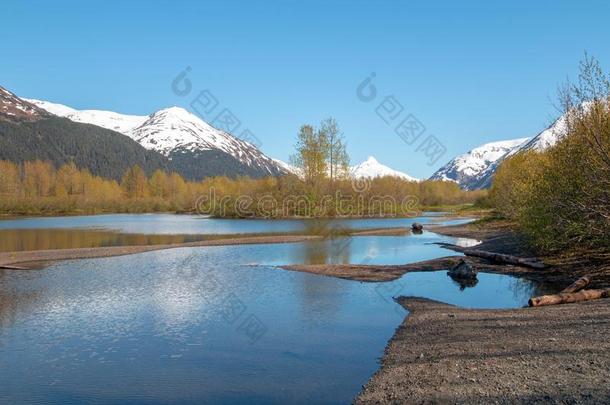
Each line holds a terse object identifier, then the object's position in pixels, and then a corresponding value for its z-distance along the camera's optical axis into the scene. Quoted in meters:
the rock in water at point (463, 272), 28.88
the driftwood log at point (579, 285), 21.69
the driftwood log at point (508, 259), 30.37
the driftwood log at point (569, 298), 19.86
